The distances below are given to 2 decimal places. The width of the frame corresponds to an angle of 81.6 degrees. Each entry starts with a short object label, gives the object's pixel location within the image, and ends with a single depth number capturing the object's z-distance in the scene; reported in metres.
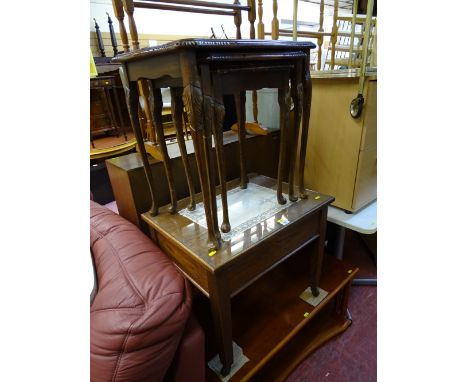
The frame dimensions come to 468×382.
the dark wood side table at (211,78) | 0.53
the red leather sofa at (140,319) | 0.52
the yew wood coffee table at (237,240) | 0.67
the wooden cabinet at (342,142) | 0.96
